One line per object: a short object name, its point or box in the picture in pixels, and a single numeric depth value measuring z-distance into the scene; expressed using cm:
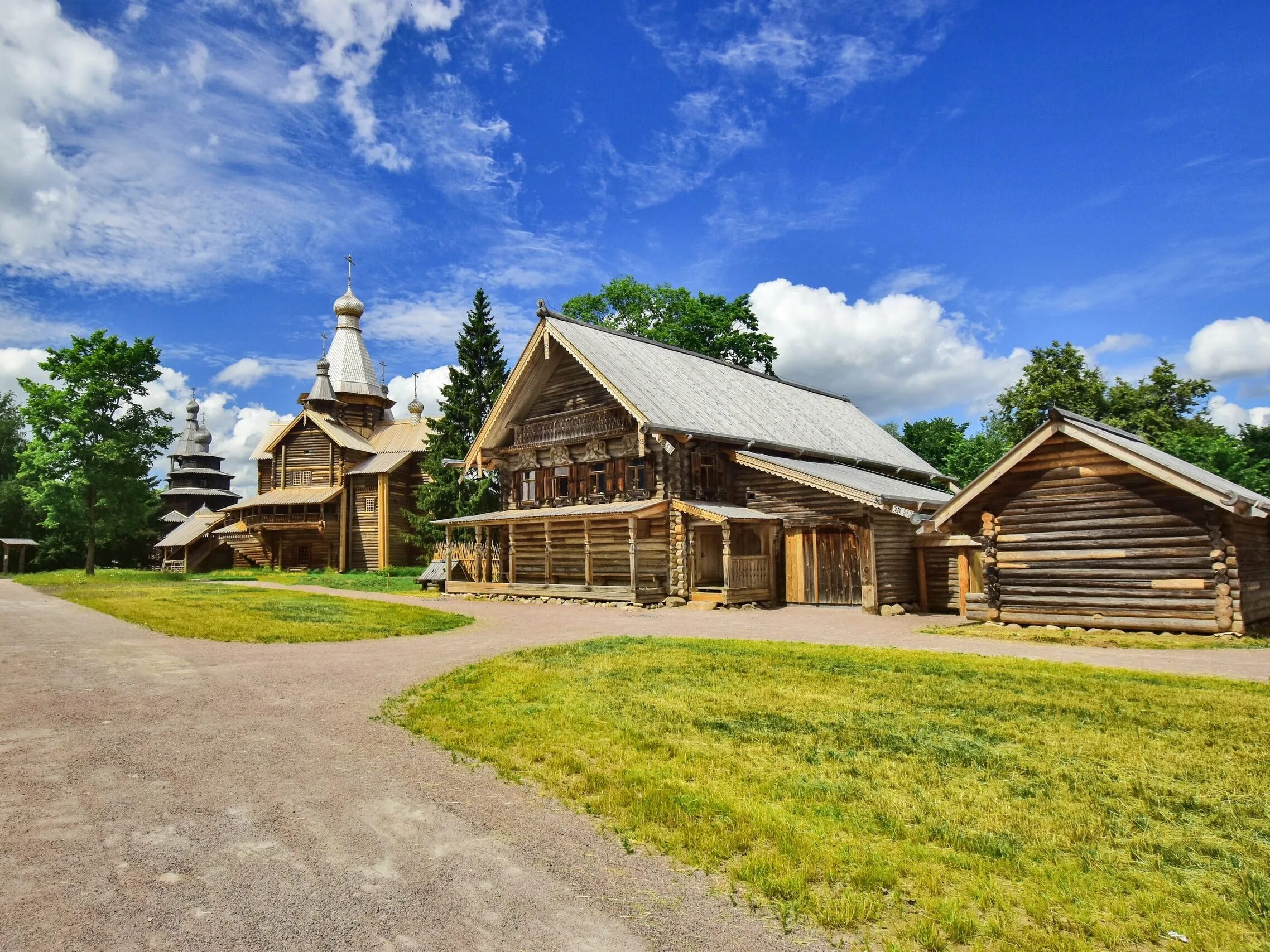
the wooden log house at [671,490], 2494
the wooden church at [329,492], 4994
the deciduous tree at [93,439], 3891
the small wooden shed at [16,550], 5172
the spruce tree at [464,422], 4056
